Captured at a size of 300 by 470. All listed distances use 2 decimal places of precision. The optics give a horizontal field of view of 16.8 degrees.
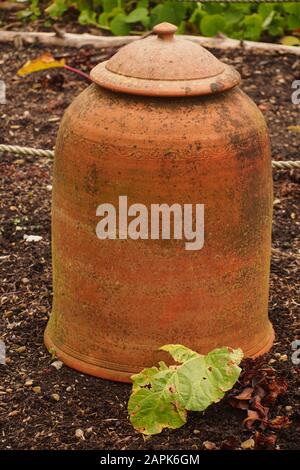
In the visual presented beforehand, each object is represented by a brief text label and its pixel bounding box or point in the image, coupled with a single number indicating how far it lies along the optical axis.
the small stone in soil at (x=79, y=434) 3.20
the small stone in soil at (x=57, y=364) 3.56
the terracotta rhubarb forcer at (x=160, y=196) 3.16
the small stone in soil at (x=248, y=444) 3.12
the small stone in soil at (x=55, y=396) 3.40
